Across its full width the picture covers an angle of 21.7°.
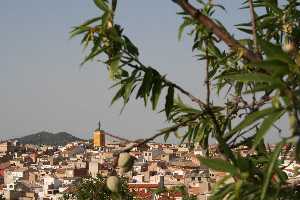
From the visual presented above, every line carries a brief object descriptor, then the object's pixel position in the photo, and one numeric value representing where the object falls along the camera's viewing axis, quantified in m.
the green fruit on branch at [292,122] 1.41
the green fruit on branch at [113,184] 1.74
